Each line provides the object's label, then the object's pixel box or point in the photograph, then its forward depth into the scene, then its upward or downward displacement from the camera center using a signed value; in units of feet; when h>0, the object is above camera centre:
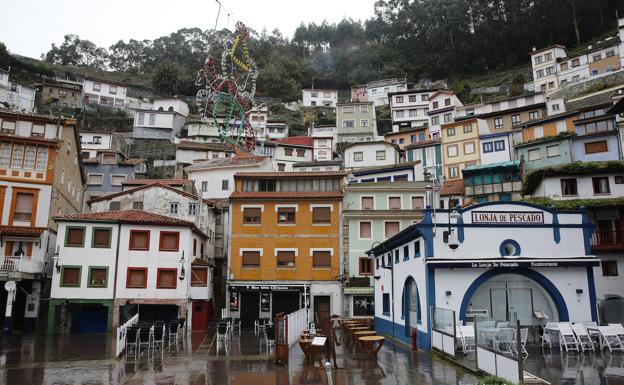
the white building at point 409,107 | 273.75 +100.88
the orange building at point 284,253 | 116.26 +7.77
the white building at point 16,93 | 236.22 +97.84
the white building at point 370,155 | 188.03 +50.75
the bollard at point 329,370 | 32.01 -5.70
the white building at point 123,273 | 100.07 +2.32
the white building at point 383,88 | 325.42 +133.10
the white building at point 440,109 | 226.01 +82.74
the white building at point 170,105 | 276.82 +103.11
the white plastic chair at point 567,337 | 58.08 -6.26
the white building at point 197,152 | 214.28 +58.99
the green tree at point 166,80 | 343.67 +145.40
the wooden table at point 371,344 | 55.72 -6.98
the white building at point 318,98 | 334.65 +129.27
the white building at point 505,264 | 62.18 +2.68
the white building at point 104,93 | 307.58 +124.06
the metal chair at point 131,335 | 63.41 -6.61
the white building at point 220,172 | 164.25 +38.77
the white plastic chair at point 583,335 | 57.93 -6.00
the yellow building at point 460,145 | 186.80 +54.72
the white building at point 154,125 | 252.83 +84.04
